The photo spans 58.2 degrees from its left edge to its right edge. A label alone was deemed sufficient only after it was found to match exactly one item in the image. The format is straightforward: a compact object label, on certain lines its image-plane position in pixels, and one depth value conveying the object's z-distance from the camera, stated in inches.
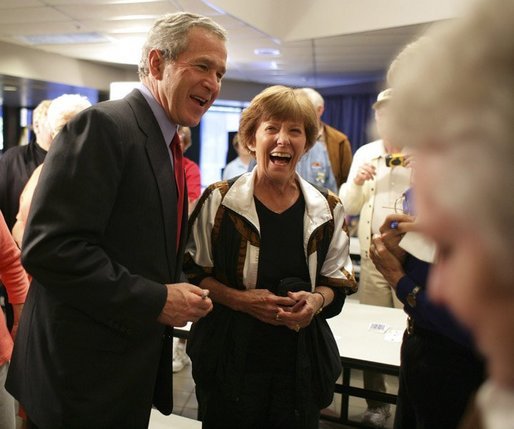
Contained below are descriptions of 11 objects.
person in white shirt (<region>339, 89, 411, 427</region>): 111.9
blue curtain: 336.5
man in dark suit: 43.9
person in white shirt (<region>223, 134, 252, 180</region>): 181.2
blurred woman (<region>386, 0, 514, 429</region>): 14.1
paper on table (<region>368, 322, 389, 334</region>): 92.0
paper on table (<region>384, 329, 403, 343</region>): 87.2
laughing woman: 61.2
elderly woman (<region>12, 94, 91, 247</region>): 90.7
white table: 78.2
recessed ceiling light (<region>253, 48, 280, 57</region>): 242.7
